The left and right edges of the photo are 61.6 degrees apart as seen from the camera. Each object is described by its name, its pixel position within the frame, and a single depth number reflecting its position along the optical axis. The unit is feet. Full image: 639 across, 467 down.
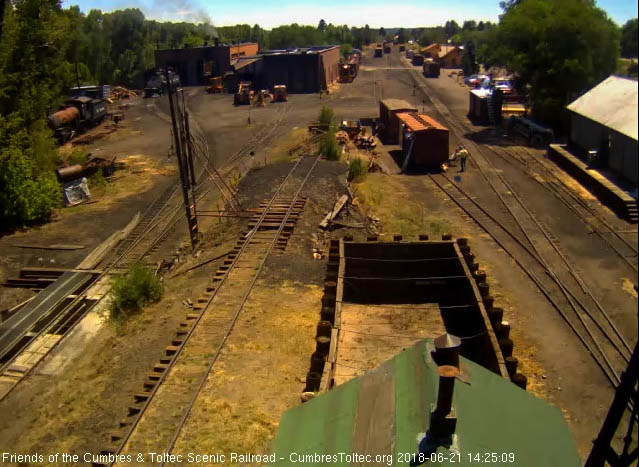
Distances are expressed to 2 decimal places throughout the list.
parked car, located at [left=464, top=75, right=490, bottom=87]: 190.40
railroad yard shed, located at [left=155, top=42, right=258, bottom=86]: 212.84
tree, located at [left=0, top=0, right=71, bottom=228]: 72.33
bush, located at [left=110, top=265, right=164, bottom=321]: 47.78
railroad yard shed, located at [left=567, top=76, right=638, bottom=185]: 72.49
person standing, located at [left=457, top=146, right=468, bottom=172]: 87.97
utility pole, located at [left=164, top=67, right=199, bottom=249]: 54.68
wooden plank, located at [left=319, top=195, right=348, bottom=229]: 61.31
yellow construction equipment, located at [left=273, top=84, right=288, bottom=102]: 171.56
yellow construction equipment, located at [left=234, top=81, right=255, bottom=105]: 168.66
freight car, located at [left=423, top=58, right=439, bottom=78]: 229.86
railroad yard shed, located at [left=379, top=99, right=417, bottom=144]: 109.19
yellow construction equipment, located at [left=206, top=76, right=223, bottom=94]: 194.59
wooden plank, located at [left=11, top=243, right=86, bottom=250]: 65.72
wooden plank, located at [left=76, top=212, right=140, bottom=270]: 60.85
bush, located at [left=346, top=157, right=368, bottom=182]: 81.27
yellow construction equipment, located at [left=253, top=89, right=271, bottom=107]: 165.27
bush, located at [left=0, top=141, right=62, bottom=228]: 71.51
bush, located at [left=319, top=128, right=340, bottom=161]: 91.25
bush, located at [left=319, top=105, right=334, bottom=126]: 116.67
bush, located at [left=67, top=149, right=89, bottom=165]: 95.86
